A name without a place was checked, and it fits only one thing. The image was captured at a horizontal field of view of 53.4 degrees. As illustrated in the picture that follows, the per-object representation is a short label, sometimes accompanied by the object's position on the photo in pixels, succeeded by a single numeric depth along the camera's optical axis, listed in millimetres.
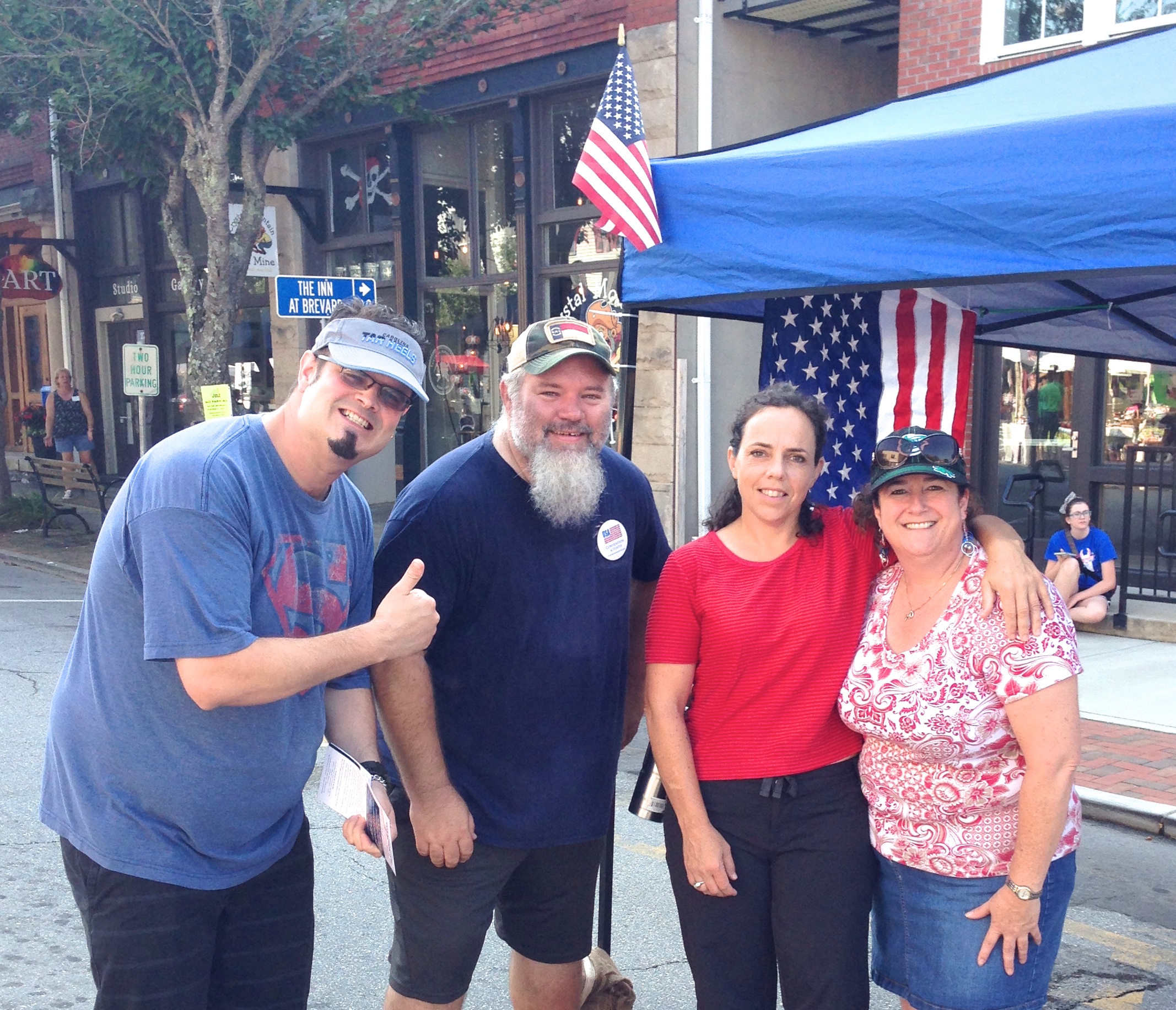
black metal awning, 10523
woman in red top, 2518
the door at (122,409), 18969
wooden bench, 13852
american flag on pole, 3482
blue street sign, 9500
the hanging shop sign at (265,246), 13945
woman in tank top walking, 17594
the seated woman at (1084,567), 8445
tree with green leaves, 10758
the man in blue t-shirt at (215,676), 2100
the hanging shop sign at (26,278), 17953
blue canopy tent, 2604
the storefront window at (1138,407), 9352
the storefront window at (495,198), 13148
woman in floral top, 2309
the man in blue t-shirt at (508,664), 2625
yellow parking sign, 9820
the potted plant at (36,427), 18906
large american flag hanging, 3885
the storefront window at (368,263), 14367
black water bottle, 3189
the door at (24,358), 20734
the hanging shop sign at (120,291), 18453
